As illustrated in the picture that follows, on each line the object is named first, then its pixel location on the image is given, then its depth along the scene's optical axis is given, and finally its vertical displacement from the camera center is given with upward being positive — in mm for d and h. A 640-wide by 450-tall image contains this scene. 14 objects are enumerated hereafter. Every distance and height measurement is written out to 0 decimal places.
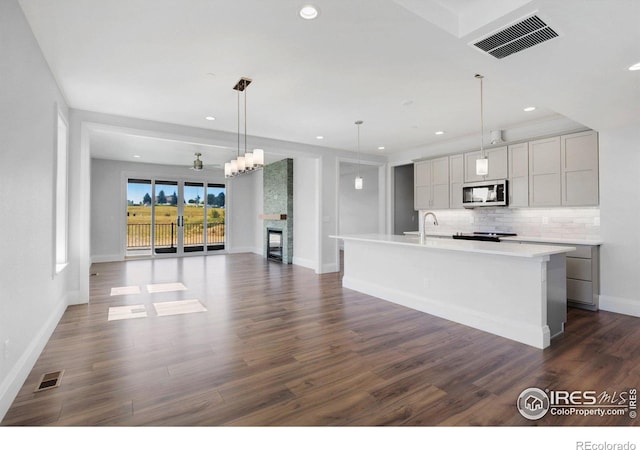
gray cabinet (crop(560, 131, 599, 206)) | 4391 +732
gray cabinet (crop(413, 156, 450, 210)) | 6270 +769
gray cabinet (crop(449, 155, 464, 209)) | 5988 +788
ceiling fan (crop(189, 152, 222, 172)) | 7862 +1507
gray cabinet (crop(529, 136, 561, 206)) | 4719 +733
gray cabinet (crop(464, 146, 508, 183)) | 5341 +973
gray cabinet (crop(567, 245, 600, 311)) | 4219 -701
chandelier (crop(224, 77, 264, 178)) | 3973 +759
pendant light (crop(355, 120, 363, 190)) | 6055 +735
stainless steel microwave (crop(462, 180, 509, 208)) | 5305 +486
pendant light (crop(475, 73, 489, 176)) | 3658 +628
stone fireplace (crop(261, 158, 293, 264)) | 8500 +362
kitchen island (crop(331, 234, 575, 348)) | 3111 -677
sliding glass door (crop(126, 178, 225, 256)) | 9469 +209
